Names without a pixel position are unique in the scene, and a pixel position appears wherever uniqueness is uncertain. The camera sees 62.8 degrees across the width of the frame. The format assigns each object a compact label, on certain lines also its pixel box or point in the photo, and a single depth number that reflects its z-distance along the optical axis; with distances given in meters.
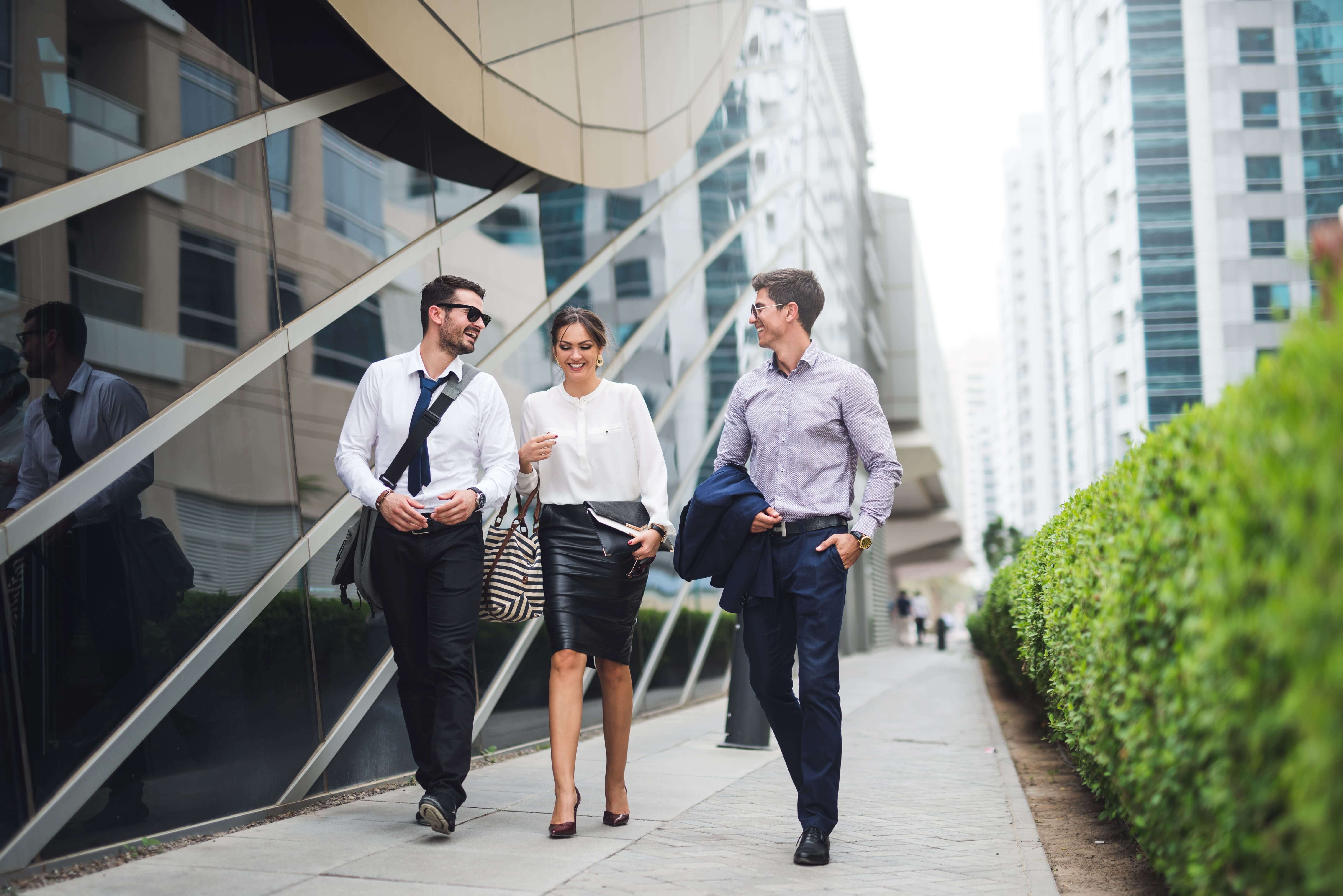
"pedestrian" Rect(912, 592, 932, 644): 47.56
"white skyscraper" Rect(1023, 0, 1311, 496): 50.59
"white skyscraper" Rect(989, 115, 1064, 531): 96.12
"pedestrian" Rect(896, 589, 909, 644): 47.78
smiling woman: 4.38
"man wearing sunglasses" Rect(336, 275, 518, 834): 4.24
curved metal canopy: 6.05
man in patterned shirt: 4.11
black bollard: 7.33
